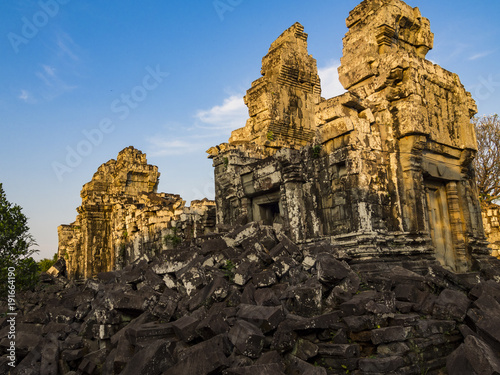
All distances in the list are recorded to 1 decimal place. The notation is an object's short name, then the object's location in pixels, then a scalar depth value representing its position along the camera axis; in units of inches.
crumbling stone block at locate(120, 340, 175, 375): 168.4
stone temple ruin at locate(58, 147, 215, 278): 530.6
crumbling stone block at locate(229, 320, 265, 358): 167.3
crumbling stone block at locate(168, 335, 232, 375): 162.6
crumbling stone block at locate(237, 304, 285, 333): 177.8
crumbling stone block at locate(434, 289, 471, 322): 197.2
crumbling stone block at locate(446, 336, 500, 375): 154.6
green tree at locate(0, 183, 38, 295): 358.6
